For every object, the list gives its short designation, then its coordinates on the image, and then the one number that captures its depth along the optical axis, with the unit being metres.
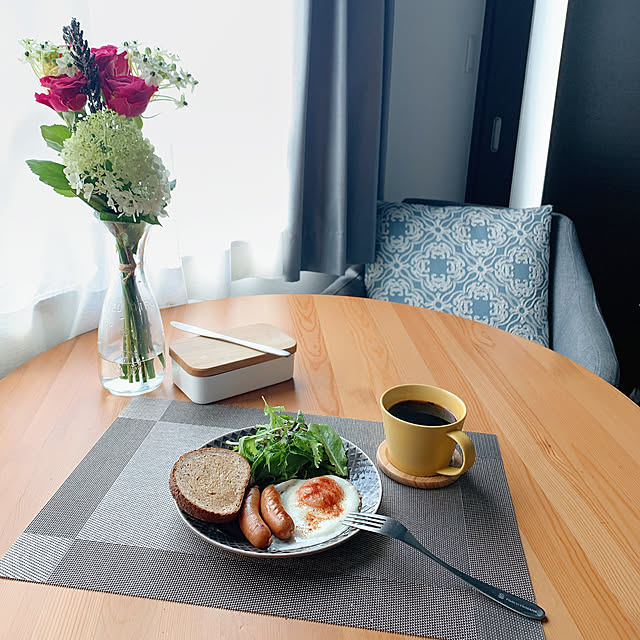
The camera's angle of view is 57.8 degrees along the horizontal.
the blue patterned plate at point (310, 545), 0.65
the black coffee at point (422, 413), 0.81
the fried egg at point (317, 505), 0.67
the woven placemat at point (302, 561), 0.61
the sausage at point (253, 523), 0.65
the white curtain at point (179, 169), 1.36
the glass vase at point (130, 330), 0.95
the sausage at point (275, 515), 0.66
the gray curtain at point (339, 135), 1.71
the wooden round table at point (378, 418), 0.60
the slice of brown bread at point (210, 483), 0.68
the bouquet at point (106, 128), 0.79
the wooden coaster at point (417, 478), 0.79
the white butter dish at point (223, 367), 0.98
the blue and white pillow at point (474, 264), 1.70
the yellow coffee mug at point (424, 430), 0.76
